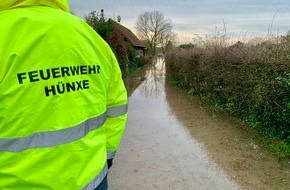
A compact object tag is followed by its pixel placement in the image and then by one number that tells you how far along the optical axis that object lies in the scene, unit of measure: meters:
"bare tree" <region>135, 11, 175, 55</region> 75.69
